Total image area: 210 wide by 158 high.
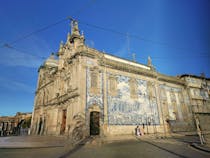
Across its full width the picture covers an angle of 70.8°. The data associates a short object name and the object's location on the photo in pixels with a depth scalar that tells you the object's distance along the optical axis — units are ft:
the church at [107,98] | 57.88
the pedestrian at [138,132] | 61.26
